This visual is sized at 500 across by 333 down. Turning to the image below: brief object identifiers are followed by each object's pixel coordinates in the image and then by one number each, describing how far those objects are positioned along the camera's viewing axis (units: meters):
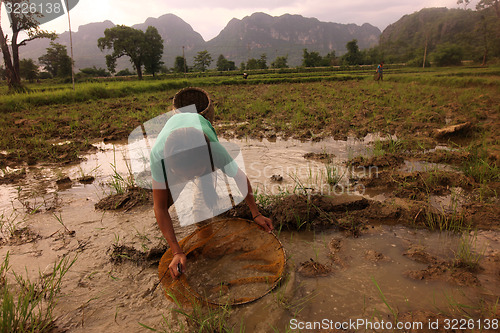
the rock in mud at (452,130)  4.49
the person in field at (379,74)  16.12
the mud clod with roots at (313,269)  1.73
